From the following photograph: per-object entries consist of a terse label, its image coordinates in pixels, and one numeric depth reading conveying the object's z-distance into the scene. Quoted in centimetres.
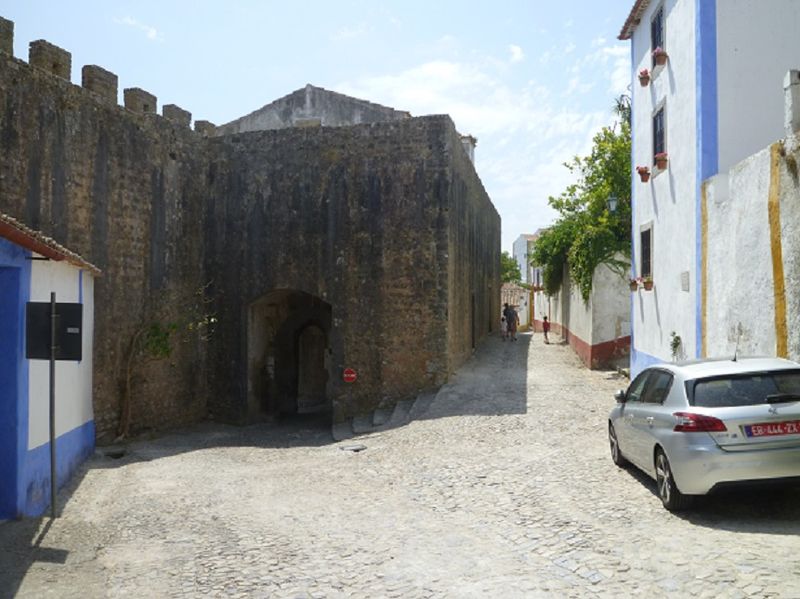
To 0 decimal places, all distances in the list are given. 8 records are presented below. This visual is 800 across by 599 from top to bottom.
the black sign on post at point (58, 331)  666
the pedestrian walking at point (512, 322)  2533
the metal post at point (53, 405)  661
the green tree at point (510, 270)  5650
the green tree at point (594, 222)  1878
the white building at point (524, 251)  5750
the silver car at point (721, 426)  582
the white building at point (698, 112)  1073
